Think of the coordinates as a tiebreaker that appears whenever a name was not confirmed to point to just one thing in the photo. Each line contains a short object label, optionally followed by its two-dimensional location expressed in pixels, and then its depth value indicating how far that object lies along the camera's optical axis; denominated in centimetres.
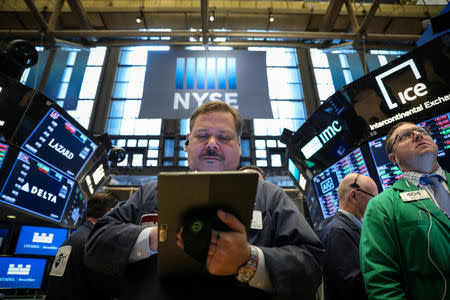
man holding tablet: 91
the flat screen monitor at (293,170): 542
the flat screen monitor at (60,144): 360
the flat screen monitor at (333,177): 362
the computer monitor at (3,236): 579
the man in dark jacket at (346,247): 178
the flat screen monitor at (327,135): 363
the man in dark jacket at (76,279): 228
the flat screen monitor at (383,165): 320
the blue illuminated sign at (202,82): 416
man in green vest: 147
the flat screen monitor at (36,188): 334
